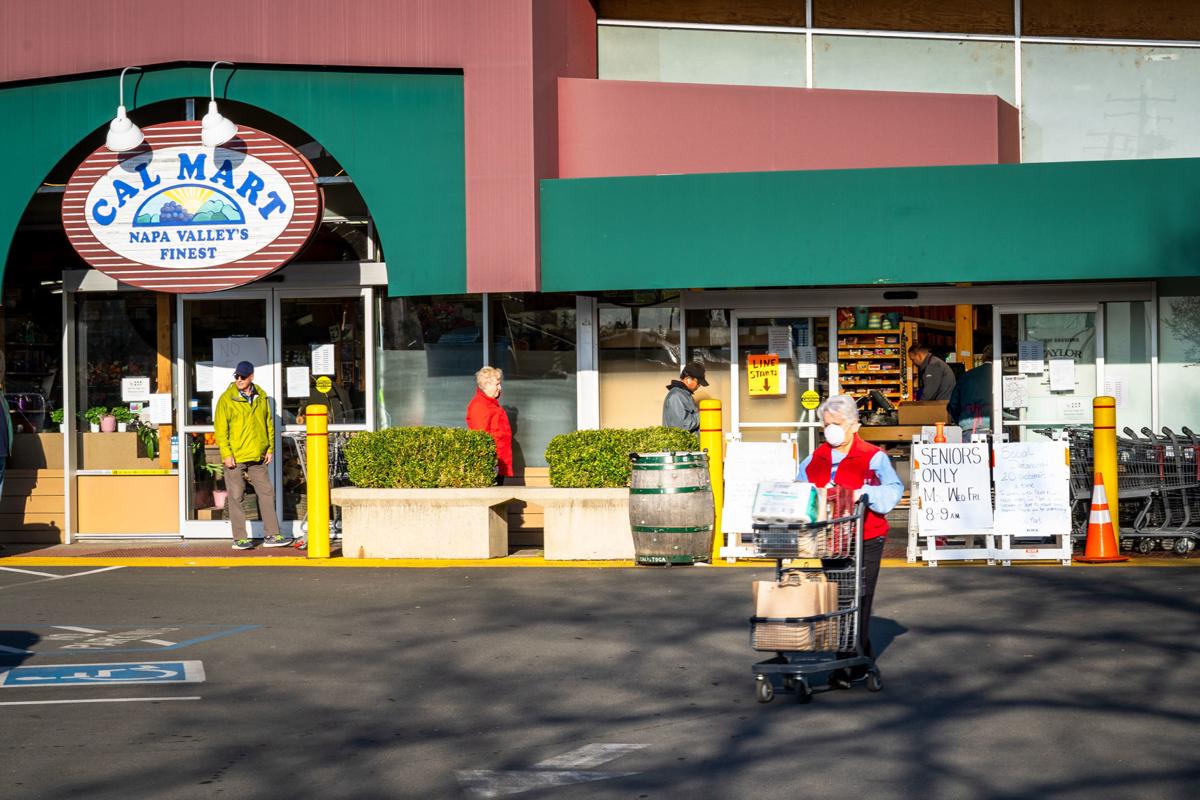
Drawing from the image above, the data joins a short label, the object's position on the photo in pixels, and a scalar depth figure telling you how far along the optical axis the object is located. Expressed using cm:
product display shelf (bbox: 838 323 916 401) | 1914
